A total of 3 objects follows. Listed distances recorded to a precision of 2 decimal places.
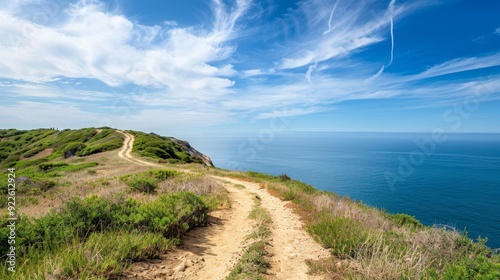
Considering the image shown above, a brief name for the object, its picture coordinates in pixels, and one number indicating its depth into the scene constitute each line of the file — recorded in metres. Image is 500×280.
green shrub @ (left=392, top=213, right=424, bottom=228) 14.21
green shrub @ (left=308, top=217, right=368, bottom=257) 6.54
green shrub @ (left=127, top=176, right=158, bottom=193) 14.05
